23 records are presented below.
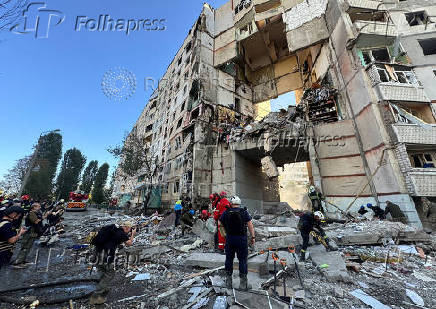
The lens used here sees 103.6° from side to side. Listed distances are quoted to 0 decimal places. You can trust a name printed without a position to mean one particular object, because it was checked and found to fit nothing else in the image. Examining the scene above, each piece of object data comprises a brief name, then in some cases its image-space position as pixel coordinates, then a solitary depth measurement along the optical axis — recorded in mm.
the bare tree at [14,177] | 26453
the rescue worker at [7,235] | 3779
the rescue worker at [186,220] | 8572
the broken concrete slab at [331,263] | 3704
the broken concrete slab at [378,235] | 5750
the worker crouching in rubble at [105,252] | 3194
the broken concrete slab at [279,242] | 5457
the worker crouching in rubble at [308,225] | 4902
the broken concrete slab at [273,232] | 6265
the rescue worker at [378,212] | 8492
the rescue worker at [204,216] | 9268
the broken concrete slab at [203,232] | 6388
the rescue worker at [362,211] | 9328
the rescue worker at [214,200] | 7029
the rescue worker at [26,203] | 7878
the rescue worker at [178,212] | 9671
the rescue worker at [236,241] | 3434
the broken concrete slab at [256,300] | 2842
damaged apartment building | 9633
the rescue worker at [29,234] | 5234
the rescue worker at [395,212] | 8189
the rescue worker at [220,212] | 5590
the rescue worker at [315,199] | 9680
